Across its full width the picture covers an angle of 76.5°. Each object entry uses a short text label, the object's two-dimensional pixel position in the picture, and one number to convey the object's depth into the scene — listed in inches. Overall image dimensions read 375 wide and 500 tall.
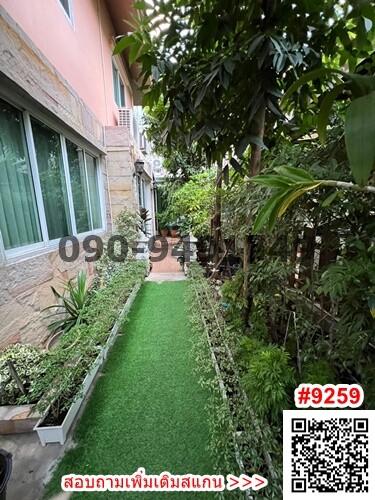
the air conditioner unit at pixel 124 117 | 197.5
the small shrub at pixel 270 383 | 49.7
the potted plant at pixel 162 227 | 346.5
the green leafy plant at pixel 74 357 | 58.5
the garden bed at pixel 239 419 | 44.2
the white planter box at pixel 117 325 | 86.8
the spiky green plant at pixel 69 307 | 90.6
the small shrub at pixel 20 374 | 61.7
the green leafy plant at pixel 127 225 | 174.2
